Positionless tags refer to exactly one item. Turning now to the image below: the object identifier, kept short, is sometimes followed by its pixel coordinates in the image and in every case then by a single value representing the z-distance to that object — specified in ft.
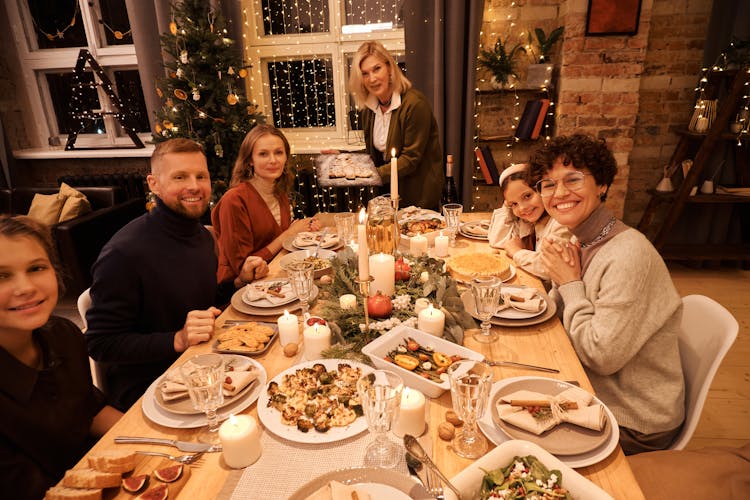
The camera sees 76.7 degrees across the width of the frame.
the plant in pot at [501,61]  13.04
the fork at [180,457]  3.37
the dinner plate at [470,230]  7.99
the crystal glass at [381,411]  3.27
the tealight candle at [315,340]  4.47
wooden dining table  3.14
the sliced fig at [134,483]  3.11
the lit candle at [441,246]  7.09
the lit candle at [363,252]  4.08
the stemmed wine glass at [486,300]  4.61
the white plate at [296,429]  3.49
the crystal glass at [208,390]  3.53
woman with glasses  4.51
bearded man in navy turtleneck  5.24
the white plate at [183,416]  3.71
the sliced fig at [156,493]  3.03
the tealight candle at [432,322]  4.62
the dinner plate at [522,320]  5.04
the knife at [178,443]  3.46
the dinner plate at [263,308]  5.47
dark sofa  12.49
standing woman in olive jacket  10.87
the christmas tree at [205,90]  12.69
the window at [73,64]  16.12
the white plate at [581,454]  3.22
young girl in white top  6.56
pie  6.13
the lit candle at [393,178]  5.91
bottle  13.03
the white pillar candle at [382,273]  5.13
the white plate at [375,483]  2.98
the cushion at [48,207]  13.46
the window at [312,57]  14.89
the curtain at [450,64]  12.73
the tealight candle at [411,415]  3.49
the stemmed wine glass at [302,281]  4.96
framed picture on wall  11.44
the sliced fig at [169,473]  3.17
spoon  3.11
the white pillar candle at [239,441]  3.28
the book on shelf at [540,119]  12.76
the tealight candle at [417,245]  6.94
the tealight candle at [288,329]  4.72
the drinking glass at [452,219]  7.55
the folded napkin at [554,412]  3.43
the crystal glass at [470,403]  3.28
